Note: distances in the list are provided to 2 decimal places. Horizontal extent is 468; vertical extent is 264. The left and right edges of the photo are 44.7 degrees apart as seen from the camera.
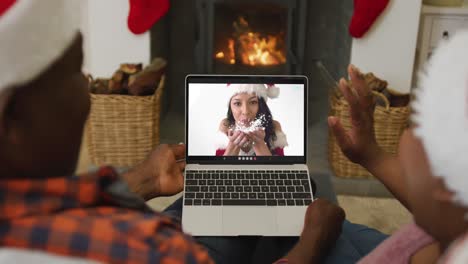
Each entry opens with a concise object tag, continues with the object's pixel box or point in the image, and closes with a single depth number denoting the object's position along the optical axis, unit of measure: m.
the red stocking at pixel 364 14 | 2.31
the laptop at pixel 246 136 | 1.39
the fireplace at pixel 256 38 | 2.58
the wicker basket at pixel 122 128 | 2.24
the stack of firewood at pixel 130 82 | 2.25
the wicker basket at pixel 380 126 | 2.22
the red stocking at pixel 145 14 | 2.40
